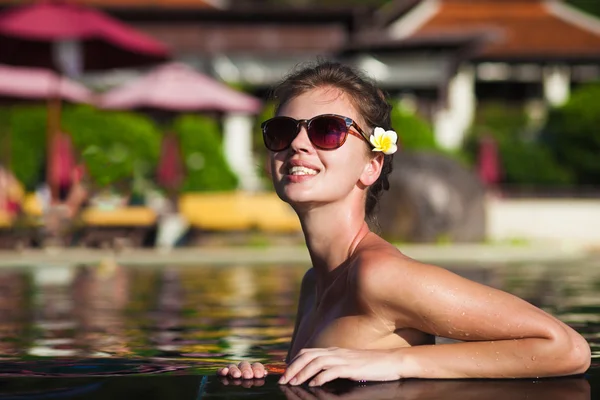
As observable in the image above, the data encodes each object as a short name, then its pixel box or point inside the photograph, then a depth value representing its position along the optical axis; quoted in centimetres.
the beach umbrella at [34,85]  2498
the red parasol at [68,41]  1956
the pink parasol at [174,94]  2542
